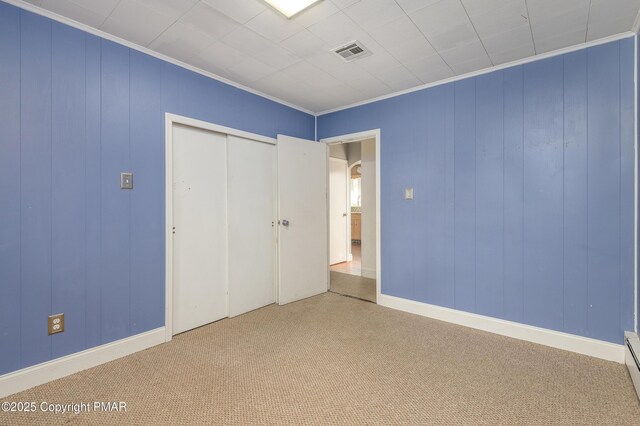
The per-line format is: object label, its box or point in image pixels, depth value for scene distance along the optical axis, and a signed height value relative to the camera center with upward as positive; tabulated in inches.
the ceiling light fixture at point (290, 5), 74.5 +52.8
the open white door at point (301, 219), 142.0 -3.5
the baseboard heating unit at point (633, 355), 73.8 -38.6
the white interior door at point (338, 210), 232.2 +1.3
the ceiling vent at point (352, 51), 94.8 +53.4
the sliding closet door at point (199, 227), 109.3 -6.0
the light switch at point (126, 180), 93.3 +10.0
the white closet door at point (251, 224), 126.3 -5.4
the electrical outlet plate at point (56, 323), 80.6 -30.5
